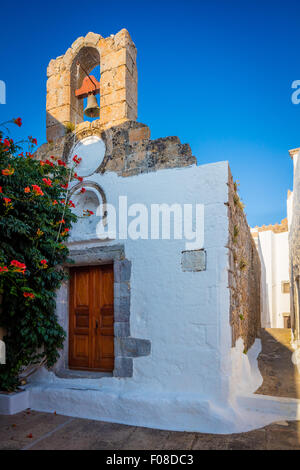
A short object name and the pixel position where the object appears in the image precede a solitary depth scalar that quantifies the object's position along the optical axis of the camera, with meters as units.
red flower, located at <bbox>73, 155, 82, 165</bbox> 4.67
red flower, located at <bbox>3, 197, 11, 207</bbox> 3.52
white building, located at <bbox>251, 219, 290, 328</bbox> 17.47
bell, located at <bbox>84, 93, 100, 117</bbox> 5.12
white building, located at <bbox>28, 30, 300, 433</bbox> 3.55
